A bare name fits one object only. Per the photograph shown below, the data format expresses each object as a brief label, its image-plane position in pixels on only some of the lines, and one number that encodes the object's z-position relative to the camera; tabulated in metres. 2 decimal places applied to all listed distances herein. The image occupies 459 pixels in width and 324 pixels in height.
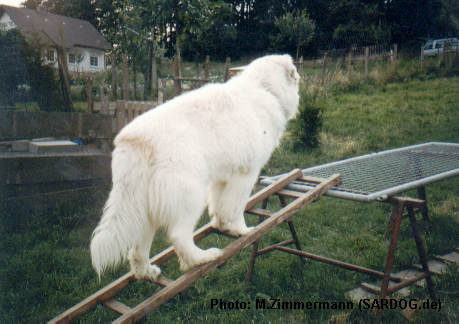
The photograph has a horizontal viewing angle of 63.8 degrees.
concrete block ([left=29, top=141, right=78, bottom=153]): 4.77
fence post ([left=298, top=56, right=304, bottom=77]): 11.80
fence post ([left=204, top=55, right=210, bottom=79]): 7.65
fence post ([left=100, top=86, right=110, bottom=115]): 6.17
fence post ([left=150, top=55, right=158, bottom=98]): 10.51
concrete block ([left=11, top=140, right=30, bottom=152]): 4.69
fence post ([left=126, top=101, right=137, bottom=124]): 5.91
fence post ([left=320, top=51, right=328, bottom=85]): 12.52
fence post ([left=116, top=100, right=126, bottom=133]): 6.04
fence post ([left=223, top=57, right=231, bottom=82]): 8.03
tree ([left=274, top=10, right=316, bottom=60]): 11.59
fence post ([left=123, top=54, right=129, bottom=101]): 7.81
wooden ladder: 2.26
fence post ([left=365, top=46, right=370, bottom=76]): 12.59
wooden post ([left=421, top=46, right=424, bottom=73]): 8.05
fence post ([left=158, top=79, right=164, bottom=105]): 6.81
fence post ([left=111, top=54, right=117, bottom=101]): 9.46
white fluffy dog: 2.15
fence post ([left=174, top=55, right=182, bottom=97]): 6.41
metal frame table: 2.74
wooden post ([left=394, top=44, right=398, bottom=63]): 9.69
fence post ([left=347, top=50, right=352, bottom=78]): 12.11
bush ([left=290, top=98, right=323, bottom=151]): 7.23
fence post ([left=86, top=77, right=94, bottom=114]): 6.63
